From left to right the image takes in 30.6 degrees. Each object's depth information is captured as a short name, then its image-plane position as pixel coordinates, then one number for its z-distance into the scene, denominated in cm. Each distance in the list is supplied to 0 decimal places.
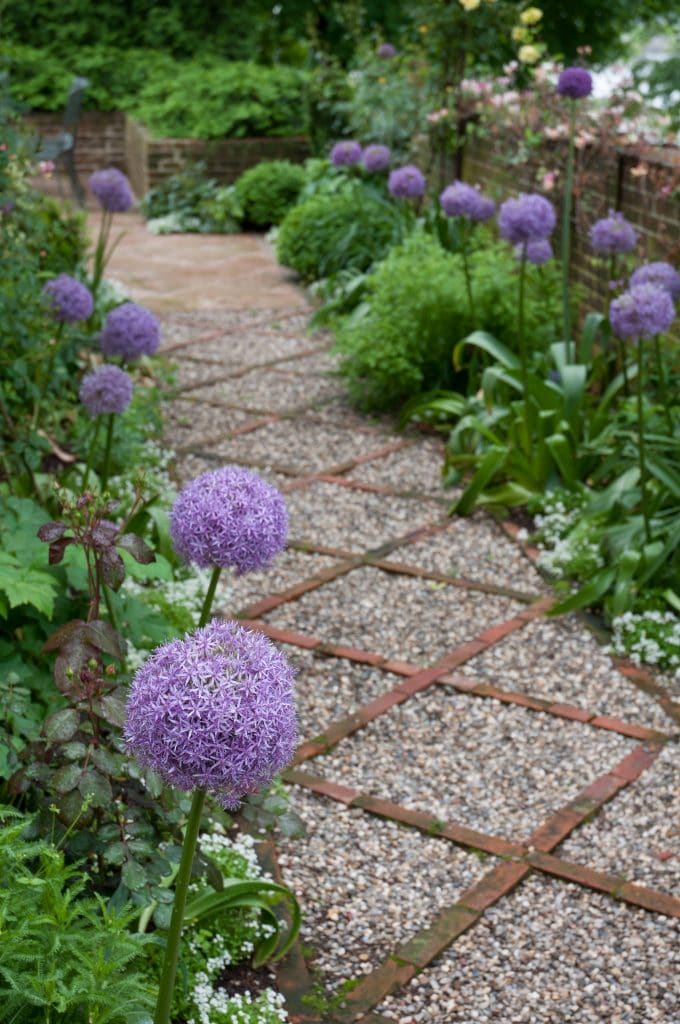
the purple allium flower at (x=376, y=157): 755
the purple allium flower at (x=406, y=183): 655
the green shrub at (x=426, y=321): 605
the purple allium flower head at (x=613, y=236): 479
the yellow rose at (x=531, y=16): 713
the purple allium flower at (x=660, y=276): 413
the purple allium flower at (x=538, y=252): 524
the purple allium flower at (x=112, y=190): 515
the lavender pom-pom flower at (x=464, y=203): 548
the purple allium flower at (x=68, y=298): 408
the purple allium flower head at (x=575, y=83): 455
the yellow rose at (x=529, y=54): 679
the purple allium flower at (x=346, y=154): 779
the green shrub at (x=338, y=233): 816
